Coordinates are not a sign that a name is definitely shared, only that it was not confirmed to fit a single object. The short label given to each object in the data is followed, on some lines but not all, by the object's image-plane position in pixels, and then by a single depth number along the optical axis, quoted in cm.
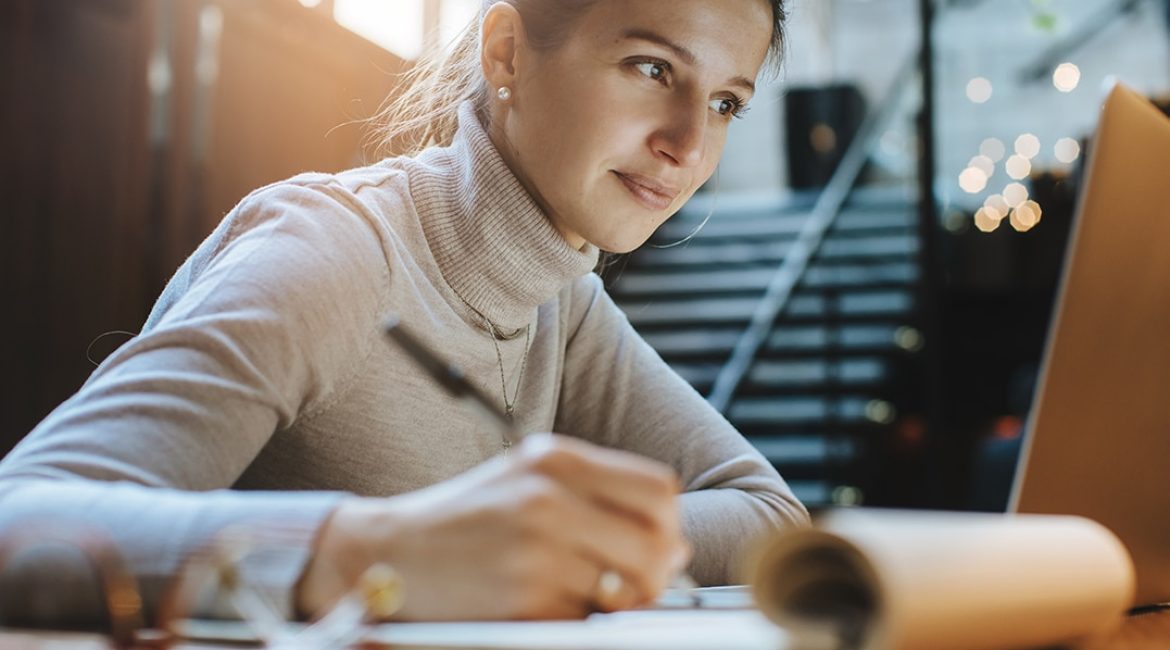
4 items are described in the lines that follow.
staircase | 533
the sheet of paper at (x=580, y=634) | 53
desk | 57
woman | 61
